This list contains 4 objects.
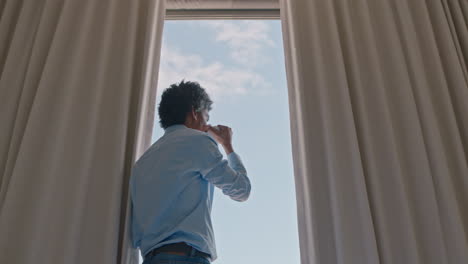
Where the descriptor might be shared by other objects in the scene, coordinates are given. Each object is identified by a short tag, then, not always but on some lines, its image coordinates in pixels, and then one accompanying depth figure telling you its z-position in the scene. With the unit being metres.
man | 1.16
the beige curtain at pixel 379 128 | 1.34
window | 1.54
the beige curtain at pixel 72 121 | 1.28
